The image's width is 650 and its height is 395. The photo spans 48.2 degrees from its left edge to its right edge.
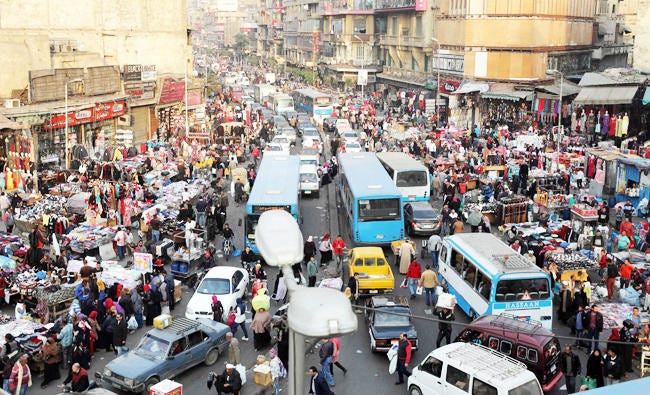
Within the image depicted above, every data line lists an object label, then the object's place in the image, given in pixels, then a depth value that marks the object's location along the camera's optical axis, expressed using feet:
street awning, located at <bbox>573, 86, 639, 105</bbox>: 127.03
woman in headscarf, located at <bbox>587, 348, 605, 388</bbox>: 46.57
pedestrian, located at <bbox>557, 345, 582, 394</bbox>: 47.14
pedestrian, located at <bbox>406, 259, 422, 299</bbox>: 66.59
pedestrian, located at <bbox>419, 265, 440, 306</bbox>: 63.10
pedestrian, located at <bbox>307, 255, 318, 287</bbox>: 67.51
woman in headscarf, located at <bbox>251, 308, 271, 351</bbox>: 54.90
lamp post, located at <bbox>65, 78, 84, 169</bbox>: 117.91
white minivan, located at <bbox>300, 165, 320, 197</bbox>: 106.52
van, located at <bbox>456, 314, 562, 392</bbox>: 46.34
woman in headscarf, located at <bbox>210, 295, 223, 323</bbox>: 57.47
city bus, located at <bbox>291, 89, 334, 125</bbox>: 204.74
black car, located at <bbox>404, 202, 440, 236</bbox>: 85.61
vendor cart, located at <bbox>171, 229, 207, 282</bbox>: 70.69
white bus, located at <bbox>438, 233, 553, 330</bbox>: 54.24
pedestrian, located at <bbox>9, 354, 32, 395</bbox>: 46.46
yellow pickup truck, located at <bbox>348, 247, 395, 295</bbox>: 65.10
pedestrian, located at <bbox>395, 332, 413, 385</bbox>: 48.52
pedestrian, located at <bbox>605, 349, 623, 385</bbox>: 46.29
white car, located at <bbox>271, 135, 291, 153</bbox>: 138.10
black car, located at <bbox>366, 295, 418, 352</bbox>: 52.90
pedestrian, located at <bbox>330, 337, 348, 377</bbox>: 49.62
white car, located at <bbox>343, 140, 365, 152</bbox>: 133.90
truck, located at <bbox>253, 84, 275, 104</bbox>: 240.73
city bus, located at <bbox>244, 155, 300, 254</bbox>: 77.77
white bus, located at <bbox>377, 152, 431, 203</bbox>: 96.22
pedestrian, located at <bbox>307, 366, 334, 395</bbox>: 45.03
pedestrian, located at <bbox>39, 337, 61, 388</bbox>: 49.60
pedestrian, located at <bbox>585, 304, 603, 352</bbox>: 53.21
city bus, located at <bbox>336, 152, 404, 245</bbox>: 78.64
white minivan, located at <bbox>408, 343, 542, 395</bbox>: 41.22
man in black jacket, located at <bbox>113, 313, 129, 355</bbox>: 54.34
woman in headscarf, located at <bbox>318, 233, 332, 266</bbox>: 75.41
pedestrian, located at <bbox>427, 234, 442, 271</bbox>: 74.54
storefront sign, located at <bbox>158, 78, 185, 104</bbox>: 172.55
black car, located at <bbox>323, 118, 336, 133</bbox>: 188.65
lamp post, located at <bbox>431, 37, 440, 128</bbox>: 199.93
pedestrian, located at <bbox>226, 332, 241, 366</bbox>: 50.74
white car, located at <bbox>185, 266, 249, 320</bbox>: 59.93
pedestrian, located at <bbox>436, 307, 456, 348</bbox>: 53.83
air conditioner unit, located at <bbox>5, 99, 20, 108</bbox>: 122.01
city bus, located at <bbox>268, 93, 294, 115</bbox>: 214.07
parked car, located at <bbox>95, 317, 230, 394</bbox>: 47.47
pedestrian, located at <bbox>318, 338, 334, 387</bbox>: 47.24
